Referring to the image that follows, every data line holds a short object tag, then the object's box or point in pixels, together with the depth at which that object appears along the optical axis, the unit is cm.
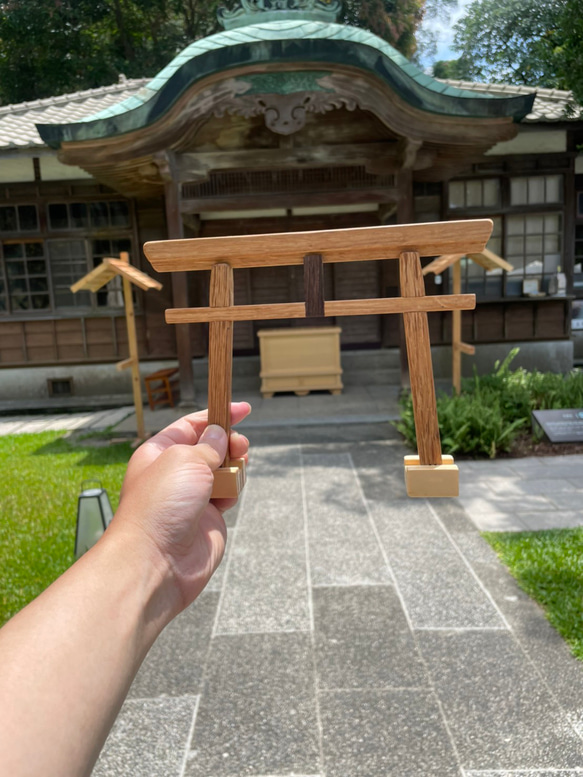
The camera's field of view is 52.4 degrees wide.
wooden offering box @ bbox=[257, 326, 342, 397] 962
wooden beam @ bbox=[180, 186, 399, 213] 799
